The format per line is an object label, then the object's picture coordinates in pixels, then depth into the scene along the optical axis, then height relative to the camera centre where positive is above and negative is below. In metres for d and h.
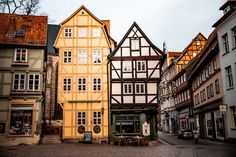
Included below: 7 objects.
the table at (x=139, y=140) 24.42 -2.21
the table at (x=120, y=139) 25.12 -2.16
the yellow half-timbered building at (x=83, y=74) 27.39 +4.88
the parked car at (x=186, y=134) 33.67 -2.37
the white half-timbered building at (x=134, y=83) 27.53 +3.78
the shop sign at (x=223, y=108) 22.04 +0.65
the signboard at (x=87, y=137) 26.03 -1.96
